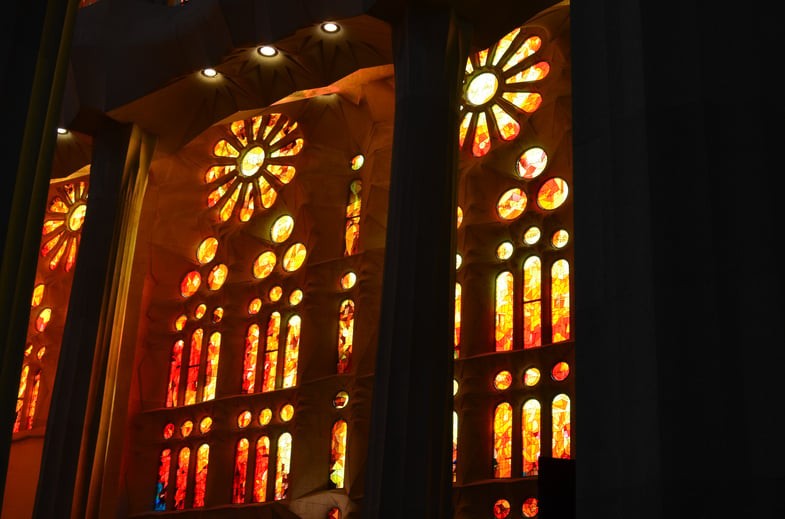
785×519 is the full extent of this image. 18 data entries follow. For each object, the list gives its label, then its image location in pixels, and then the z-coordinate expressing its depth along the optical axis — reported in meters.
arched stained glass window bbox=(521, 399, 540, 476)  14.52
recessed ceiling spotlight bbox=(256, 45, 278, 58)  15.52
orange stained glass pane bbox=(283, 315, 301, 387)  18.45
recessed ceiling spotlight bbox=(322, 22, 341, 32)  14.56
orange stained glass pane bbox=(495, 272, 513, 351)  15.67
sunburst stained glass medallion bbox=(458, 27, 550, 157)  16.89
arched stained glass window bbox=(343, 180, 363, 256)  18.62
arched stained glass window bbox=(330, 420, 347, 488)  17.01
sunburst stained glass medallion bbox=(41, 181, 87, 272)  22.42
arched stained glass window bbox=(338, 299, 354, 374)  17.77
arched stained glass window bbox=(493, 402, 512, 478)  14.86
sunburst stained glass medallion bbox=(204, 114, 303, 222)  20.30
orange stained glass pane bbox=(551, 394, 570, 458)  14.25
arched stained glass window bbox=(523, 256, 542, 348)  15.34
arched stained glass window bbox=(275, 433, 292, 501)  17.50
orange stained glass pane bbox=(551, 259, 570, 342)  15.02
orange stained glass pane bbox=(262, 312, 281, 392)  18.81
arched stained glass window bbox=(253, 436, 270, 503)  17.92
